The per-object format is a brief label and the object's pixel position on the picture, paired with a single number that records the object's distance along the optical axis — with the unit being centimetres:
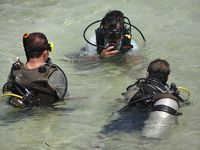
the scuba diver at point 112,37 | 1666
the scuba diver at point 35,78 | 1281
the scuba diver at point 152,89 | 1196
